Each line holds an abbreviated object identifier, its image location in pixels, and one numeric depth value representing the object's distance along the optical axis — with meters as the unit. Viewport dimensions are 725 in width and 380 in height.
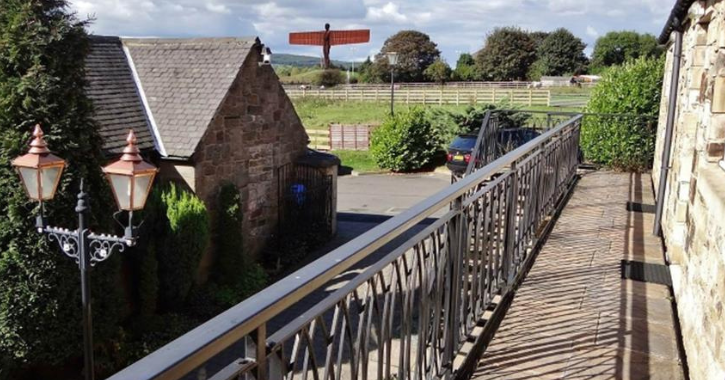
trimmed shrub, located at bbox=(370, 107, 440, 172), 22.73
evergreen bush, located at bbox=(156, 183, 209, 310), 9.08
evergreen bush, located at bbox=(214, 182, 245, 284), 10.55
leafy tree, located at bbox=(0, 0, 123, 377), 6.84
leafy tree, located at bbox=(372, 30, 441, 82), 63.12
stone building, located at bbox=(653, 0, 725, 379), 2.91
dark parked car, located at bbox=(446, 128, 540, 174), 12.51
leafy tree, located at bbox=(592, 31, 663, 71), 58.22
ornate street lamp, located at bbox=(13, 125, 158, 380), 5.22
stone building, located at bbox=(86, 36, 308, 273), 10.16
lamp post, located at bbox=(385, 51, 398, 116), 23.16
